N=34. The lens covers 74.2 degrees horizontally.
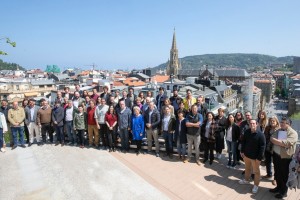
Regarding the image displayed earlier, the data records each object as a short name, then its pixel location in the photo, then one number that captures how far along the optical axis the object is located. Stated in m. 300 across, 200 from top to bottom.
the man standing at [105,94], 7.37
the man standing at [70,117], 6.87
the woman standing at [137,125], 6.31
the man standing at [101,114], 6.56
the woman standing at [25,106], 7.00
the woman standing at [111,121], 6.45
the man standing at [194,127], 5.84
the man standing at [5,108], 6.80
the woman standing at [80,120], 6.72
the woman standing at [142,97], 7.11
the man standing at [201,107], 6.23
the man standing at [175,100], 6.76
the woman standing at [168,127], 6.18
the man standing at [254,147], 4.64
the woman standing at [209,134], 5.80
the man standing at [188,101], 6.59
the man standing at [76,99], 7.25
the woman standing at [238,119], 5.55
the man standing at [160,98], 7.00
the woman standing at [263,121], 5.28
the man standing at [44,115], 6.86
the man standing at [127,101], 7.04
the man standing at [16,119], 6.61
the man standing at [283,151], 4.41
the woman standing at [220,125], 5.78
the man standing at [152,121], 6.28
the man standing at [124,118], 6.38
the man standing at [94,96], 7.44
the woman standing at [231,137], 5.53
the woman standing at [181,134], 6.01
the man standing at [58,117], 6.82
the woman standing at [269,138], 4.82
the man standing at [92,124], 6.63
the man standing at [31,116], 6.87
